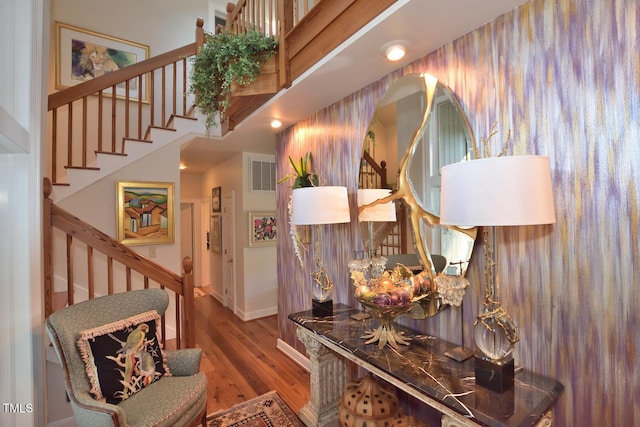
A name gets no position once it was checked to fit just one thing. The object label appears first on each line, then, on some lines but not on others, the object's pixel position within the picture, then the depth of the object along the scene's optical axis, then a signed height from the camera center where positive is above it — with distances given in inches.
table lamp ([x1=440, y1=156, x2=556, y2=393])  42.4 +1.2
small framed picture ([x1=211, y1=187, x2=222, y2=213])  213.9 +14.1
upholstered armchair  63.1 -35.7
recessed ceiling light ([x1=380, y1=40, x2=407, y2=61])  67.1 +37.8
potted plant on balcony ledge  89.0 +48.8
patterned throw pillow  67.7 -32.4
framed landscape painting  134.6 +3.4
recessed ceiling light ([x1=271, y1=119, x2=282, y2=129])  120.6 +38.4
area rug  87.9 -59.4
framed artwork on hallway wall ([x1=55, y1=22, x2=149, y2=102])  151.4 +87.0
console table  45.1 -28.8
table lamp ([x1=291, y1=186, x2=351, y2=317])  85.1 +1.4
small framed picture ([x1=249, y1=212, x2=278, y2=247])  179.2 -6.4
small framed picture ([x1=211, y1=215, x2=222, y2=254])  217.6 -11.2
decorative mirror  67.0 +12.1
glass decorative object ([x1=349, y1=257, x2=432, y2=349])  64.7 -17.7
